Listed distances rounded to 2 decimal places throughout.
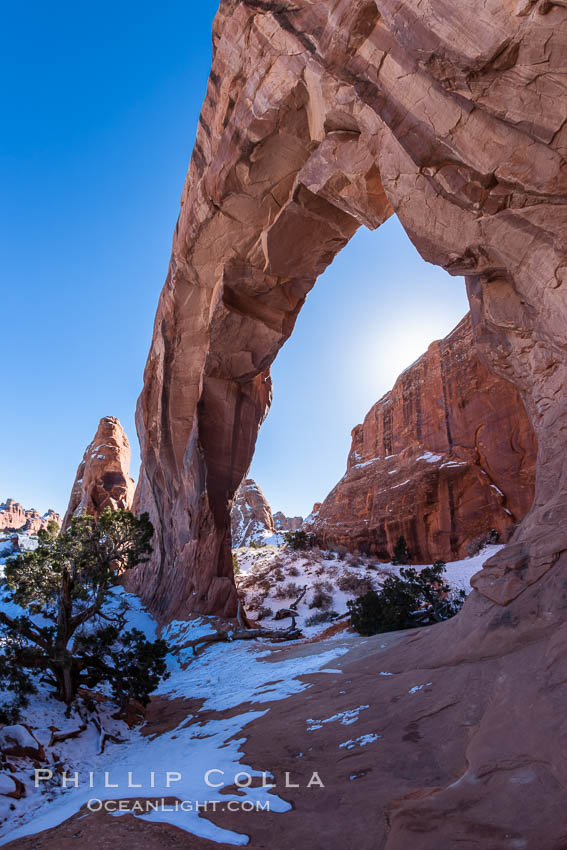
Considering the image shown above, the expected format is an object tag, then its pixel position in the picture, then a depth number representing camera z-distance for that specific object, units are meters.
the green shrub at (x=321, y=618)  20.32
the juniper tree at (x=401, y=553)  30.61
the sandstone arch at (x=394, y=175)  7.04
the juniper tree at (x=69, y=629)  9.08
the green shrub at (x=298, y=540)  38.50
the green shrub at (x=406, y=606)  15.58
